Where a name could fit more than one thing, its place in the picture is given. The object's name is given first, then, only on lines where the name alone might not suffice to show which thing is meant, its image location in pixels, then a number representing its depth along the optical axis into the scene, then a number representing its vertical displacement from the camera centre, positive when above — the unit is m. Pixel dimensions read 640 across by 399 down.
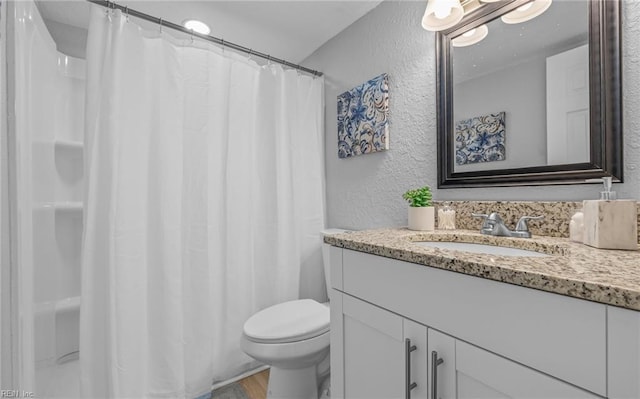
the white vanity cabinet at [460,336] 0.46 -0.30
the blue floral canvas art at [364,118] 1.53 +0.47
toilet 1.18 -0.64
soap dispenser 0.70 -0.07
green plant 1.19 +0.00
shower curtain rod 1.25 +0.88
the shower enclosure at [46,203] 0.97 -0.01
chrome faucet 0.94 -0.11
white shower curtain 1.23 -0.02
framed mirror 0.84 +0.36
